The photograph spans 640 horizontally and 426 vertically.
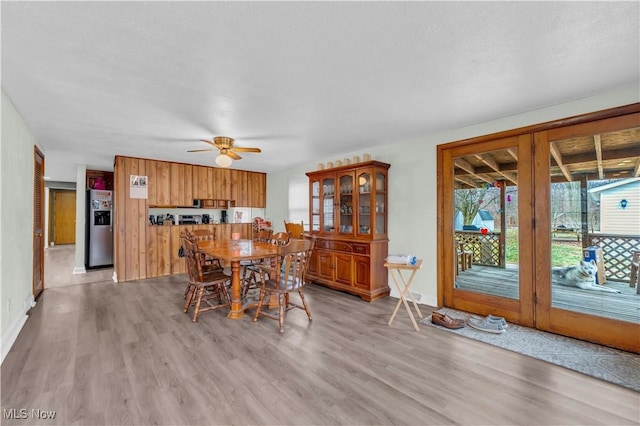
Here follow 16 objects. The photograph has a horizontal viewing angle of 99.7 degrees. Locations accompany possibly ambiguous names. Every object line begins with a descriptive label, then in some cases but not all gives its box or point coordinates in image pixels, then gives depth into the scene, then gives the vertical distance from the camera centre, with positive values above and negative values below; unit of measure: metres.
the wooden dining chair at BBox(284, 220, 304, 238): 5.22 -0.30
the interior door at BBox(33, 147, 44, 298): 3.82 -0.13
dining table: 3.05 -0.46
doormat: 2.11 -1.25
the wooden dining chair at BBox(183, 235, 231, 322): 3.24 -0.82
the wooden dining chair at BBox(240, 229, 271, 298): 3.84 -0.84
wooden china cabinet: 4.04 -0.26
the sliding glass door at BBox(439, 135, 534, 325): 3.02 -0.18
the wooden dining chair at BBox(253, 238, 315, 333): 3.10 -0.74
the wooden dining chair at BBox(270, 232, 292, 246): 4.09 -0.37
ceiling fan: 3.58 +0.90
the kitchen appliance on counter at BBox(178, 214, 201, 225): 6.06 -0.09
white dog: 2.70 -0.64
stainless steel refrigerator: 6.28 -0.32
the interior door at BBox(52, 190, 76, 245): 10.34 -0.02
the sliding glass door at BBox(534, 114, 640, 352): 2.49 -0.16
